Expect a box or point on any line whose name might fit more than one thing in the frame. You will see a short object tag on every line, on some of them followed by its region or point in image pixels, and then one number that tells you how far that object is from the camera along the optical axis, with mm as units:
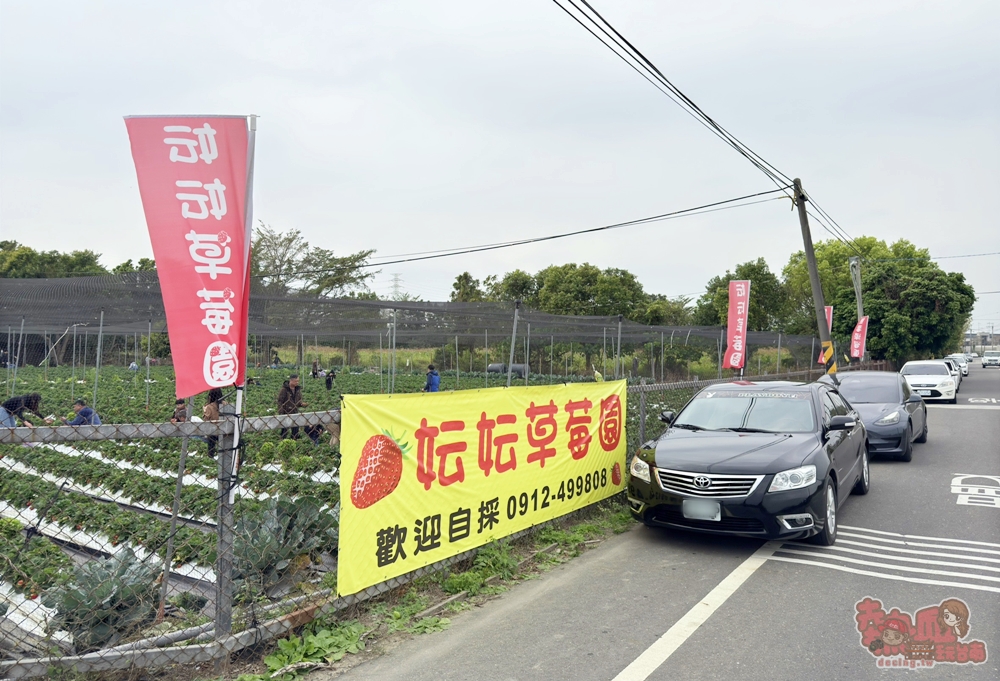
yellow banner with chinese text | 4426
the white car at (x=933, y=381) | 22469
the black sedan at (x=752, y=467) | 5758
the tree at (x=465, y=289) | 55375
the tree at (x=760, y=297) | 46656
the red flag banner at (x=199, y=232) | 3881
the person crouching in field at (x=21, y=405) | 11047
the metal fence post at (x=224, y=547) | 3768
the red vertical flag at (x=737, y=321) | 18859
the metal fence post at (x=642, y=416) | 8406
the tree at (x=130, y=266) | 57344
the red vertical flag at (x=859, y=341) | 29312
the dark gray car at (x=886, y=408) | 10773
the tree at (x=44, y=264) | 51875
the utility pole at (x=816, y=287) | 17078
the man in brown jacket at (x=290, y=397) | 11939
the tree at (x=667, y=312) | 47762
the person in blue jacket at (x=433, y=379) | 17098
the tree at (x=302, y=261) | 45188
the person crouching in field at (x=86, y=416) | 11141
